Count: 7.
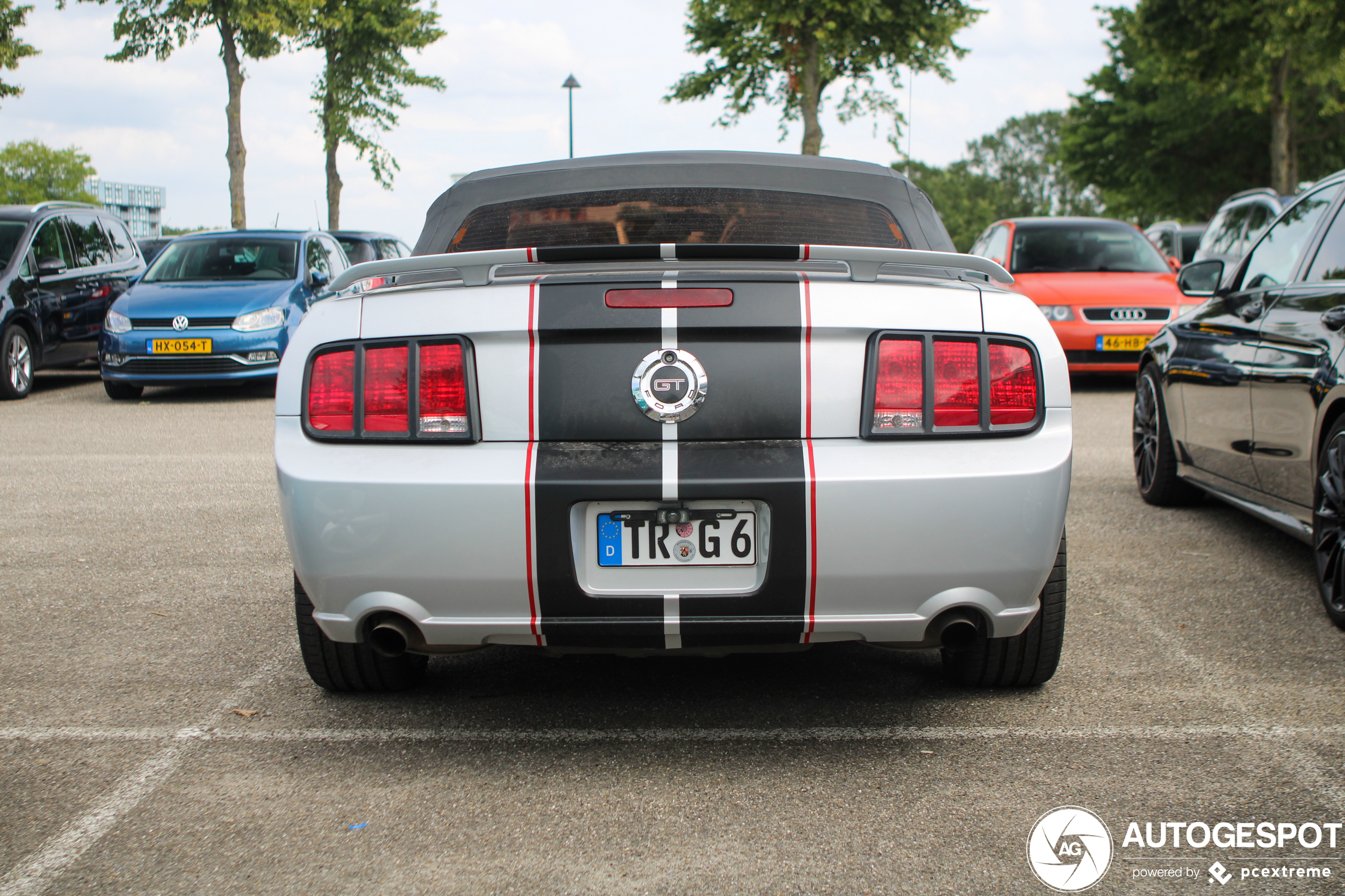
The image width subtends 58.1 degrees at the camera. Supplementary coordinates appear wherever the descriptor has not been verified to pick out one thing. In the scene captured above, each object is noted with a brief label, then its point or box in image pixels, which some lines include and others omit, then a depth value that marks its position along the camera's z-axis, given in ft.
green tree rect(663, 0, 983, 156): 80.94
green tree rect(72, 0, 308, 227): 75.15
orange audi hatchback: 37.01
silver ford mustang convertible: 8.89
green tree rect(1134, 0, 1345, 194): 64.95
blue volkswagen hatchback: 37.76
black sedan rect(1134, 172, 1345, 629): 13.88
